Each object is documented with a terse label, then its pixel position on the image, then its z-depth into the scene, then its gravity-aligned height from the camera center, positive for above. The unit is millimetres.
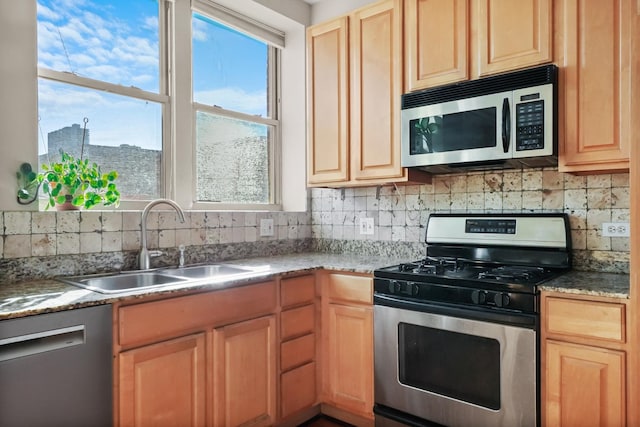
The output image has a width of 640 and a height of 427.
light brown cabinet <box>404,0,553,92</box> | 1978 +841
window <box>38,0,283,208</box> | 2166 +671
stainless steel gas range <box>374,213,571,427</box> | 1768 -513
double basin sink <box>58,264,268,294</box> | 1934 -321
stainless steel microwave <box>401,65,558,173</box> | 1910 +413
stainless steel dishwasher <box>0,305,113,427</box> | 1309 -506
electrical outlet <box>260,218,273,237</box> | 2879 -110
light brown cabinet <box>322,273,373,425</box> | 2264 -711
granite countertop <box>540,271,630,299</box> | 1606 -300
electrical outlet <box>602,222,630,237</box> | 2021 -95
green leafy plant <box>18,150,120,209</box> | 1964 +126
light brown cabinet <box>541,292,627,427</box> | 1583 -573
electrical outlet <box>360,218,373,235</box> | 2904 -107
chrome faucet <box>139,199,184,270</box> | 2184 -100
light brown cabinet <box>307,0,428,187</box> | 2459 +673
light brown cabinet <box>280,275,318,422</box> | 2246 -729
